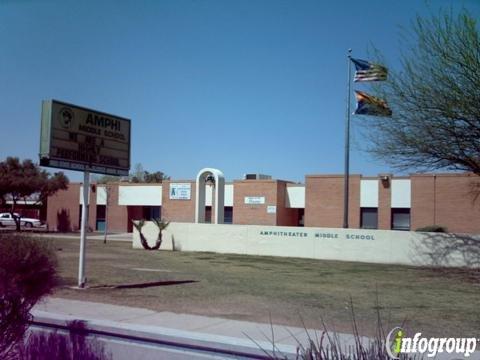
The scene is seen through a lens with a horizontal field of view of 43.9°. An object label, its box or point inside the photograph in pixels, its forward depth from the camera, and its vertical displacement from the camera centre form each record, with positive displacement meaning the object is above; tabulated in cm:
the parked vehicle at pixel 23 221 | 6581 -189
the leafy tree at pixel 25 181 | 5072 +215
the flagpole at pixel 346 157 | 3472 +331
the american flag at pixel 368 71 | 2205 +611
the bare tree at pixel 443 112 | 1891 +354
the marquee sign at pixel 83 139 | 1400 +169
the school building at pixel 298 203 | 4381 +75
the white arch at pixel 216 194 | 3412 +93
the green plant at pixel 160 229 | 3278 -113
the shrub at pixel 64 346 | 741 -179
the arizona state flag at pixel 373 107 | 2200 +419
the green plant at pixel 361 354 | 418 -100
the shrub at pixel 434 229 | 3788 -82
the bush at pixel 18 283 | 634 -85
